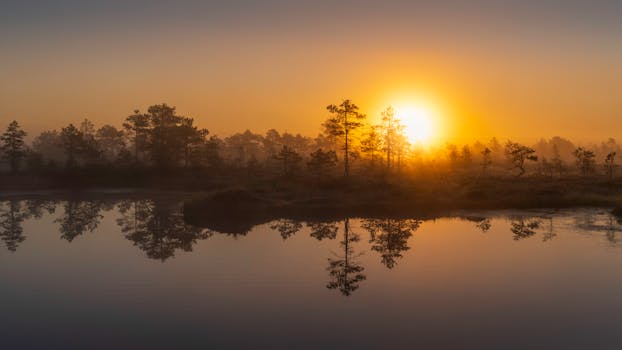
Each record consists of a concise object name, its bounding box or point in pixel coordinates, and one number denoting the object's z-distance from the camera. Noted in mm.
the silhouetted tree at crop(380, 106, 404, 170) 85750
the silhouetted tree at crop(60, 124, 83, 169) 89856
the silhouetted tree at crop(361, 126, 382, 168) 76625
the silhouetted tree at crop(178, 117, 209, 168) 88562
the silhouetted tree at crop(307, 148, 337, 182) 61562
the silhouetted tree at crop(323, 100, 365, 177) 71688
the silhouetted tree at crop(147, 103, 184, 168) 85625
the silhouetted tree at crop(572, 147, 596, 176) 70312
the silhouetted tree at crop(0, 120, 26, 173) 85312
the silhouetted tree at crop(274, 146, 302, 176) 70500
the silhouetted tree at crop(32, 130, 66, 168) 141625
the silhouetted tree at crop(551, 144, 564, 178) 78912
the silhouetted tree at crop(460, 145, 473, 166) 108812
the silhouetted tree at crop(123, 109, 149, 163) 92500
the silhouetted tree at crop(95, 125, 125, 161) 137250
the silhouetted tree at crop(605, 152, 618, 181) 64091
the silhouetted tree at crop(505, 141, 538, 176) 67862
